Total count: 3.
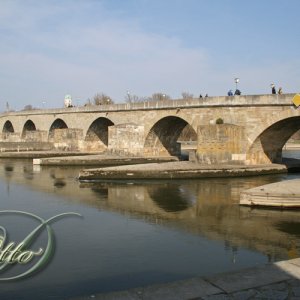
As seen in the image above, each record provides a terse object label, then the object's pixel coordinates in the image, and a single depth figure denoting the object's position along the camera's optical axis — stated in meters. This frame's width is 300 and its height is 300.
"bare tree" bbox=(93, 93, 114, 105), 81.81
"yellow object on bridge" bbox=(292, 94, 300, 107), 19.03
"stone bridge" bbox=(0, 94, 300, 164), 20.64
